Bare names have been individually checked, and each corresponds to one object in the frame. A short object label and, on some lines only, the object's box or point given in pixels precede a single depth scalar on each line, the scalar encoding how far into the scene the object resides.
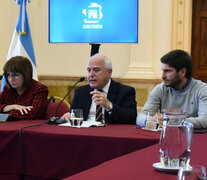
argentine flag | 5.36
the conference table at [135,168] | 1.37
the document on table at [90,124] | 2.89
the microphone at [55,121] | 3.01
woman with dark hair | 3.37
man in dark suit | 3.30
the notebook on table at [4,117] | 3.22
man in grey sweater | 3.13
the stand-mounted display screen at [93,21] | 4.91
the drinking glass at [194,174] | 1.09
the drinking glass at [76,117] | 2.85
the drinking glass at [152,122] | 2.69
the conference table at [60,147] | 2.45
